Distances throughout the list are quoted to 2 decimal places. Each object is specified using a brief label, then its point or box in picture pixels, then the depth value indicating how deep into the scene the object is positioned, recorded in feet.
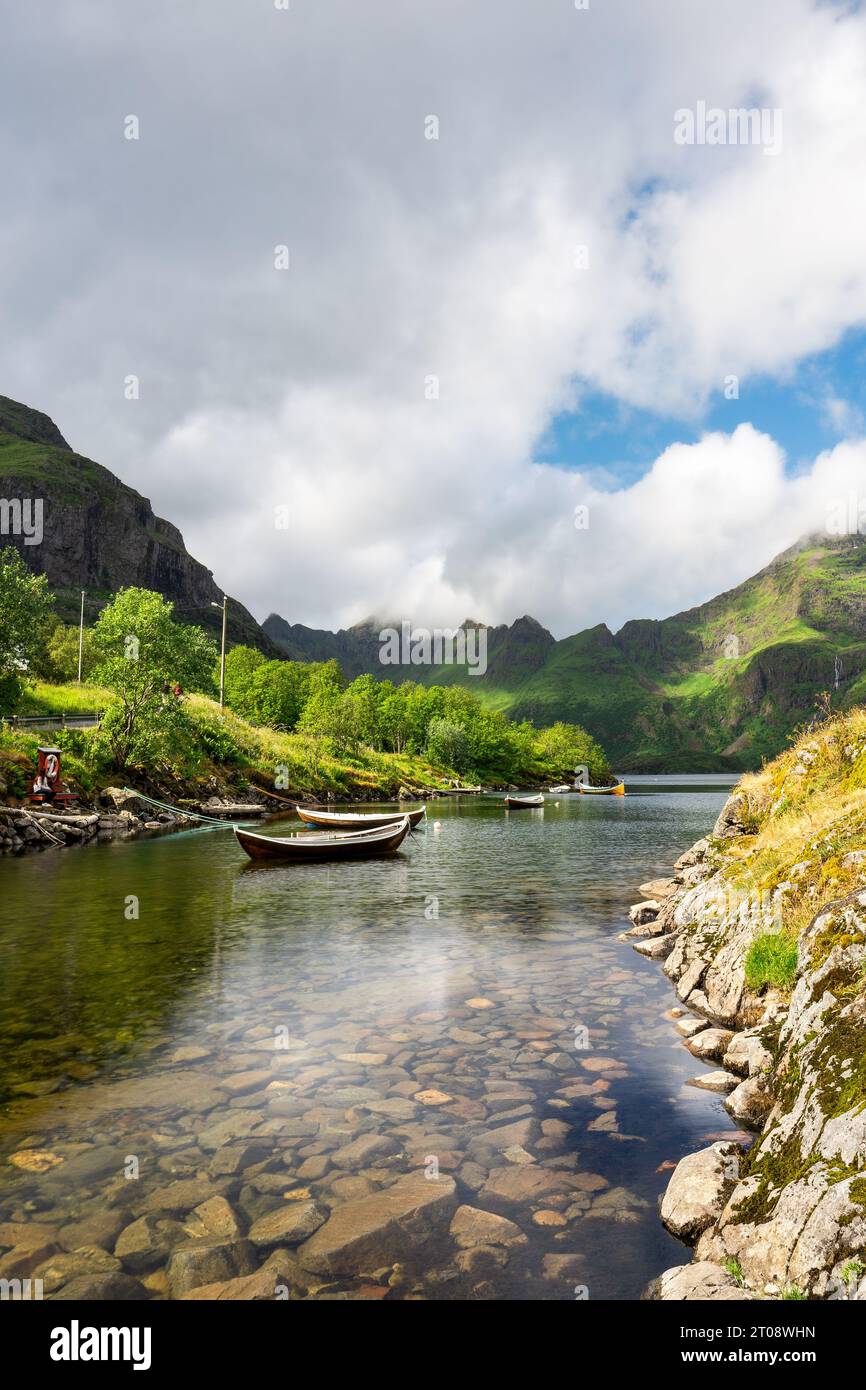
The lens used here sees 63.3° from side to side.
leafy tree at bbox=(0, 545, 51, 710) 154.51
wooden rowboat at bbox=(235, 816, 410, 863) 128.67
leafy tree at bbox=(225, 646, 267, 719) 459.73
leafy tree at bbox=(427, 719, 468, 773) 536.42
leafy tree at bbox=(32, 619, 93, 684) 337.93
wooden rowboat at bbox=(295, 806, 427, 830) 171.32
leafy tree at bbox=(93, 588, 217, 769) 191.52
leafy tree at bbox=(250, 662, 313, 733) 467.11
